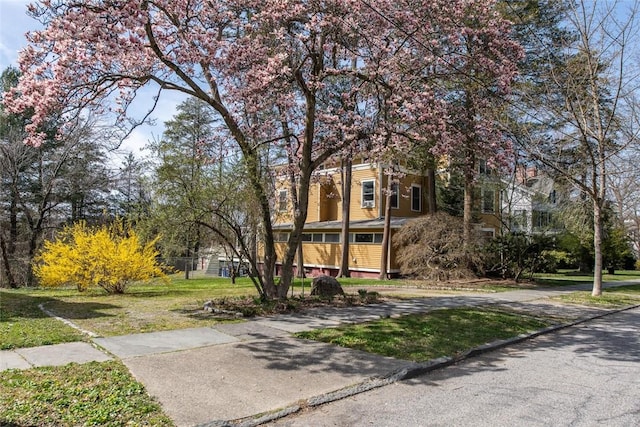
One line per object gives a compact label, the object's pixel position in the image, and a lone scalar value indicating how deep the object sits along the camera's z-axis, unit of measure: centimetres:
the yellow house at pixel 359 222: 2538
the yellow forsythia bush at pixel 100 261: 1303
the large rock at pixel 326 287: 1207
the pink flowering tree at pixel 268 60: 845
